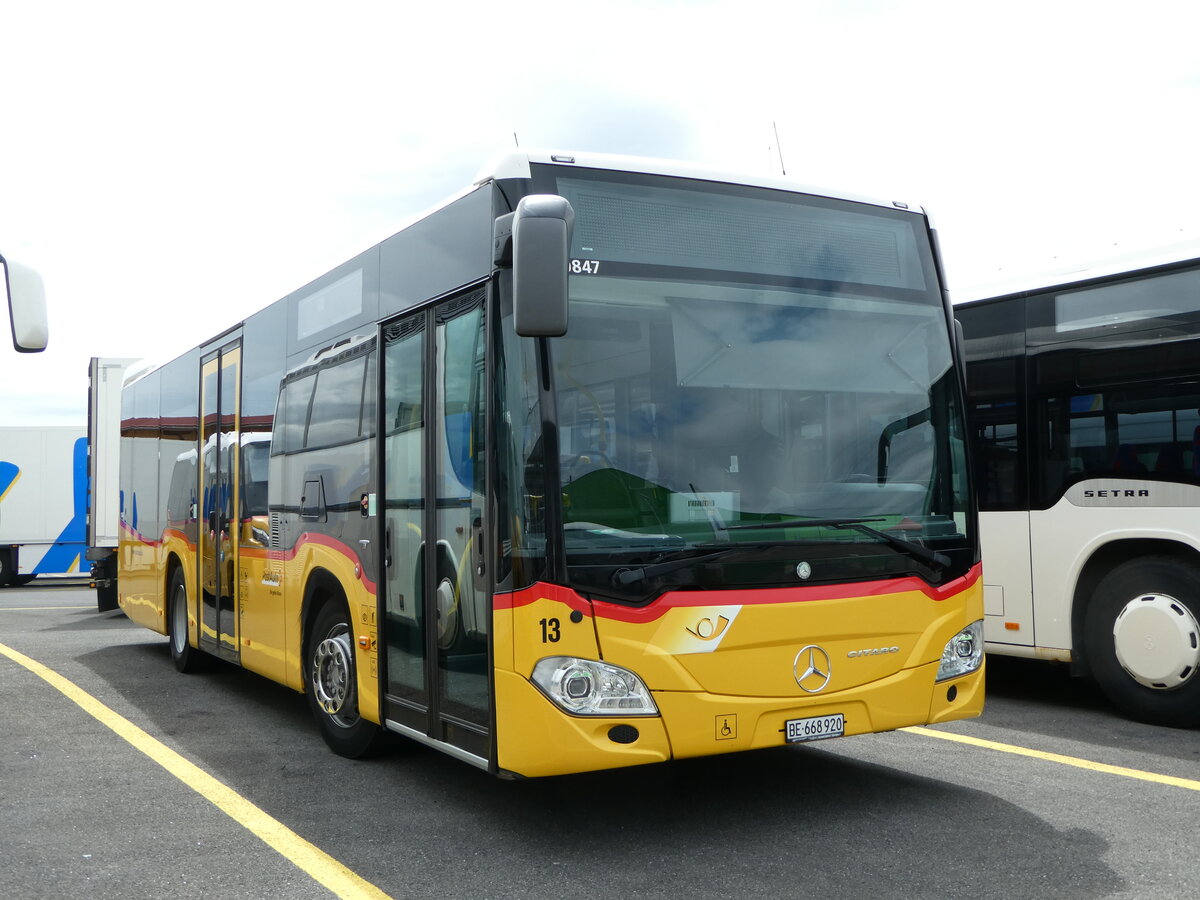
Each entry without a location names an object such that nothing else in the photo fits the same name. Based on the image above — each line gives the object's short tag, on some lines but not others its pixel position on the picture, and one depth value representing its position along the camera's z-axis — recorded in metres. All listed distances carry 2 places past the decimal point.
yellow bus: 4.95
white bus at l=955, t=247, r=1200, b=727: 7.65
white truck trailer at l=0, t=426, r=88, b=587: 25.02
